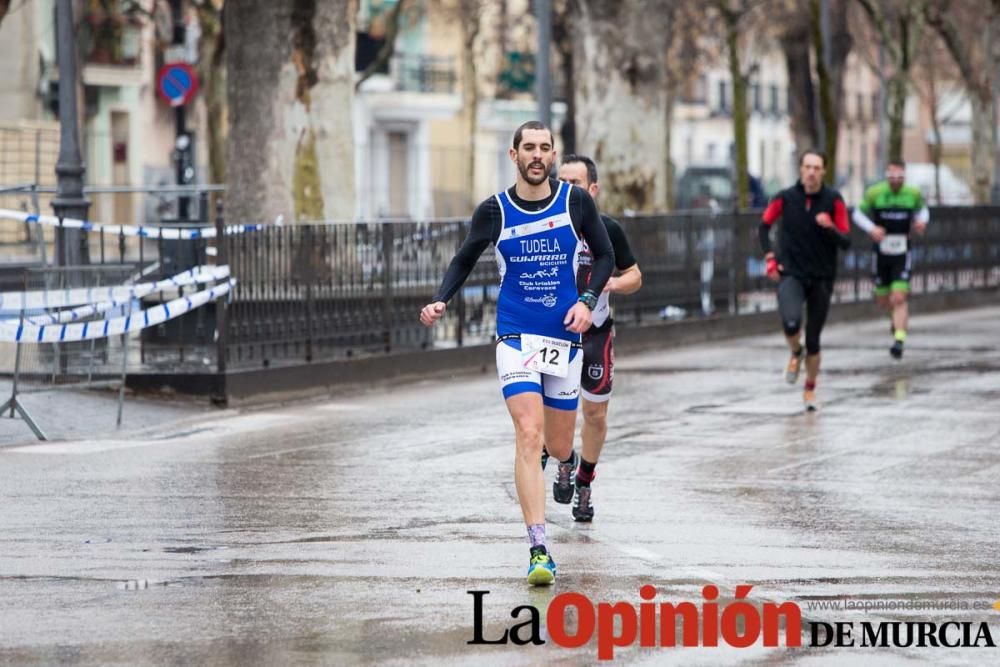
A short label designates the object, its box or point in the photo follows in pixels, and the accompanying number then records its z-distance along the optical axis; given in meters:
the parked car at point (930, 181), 61.25
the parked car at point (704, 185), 52.81
